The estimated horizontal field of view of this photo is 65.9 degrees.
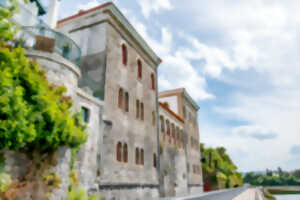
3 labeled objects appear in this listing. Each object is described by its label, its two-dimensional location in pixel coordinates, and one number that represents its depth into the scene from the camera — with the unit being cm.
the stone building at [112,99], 921
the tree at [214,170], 3934
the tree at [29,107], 585
